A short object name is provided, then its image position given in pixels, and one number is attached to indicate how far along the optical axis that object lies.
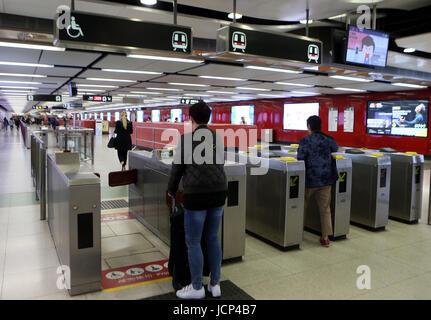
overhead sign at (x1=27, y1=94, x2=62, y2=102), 16.49
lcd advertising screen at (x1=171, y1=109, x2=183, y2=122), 26.65
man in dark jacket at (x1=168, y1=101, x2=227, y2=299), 2.57
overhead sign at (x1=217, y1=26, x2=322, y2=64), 3.93
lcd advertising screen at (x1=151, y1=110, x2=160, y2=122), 30.86
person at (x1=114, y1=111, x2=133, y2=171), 8.12
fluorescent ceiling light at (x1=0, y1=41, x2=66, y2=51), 5.75
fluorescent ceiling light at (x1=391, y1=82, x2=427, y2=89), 10.75
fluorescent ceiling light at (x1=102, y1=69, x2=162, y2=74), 9.03
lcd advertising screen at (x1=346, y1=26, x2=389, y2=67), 4.70
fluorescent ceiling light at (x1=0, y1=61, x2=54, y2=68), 7.99
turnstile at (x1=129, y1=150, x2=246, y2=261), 3.60
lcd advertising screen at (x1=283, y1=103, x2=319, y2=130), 16.72
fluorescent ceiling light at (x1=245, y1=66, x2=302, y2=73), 7.98
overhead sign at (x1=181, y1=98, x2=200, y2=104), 17.80
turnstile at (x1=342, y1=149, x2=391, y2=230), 4.93
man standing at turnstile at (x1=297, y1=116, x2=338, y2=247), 4.07
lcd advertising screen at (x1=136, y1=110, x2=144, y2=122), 33.73
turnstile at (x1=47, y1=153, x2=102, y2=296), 2.87
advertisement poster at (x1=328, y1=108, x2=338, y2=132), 15.46
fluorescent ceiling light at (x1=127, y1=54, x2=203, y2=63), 6.87
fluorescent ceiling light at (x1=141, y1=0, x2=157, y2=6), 4.44
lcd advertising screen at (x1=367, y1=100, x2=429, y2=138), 12.27
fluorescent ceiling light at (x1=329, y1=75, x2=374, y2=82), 9.18
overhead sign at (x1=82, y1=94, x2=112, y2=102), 15.94
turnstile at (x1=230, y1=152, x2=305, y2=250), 4.02
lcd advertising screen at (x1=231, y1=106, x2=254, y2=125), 20.34
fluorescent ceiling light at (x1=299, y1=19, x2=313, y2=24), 5.56
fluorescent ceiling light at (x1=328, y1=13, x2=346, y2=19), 5.41
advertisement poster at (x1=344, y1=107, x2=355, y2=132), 14.69
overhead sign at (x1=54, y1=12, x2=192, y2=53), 3.22
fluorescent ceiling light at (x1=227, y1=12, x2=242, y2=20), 5.19
